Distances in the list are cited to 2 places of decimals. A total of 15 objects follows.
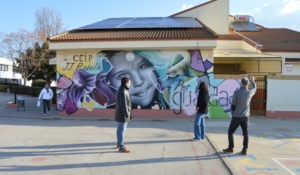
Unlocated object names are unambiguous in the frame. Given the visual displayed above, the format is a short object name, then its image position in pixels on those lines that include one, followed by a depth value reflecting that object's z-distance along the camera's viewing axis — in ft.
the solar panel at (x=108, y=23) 46.53
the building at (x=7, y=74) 151.02
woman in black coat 25.50
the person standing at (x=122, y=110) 21.11
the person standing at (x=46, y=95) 43.65
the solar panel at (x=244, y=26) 74.37
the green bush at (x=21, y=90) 97.94
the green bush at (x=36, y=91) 87.96
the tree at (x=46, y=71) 111.45
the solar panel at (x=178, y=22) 45.70
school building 40.29
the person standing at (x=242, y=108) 20.88
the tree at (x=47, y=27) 138.41
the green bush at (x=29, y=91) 91.92
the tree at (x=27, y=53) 111.14
